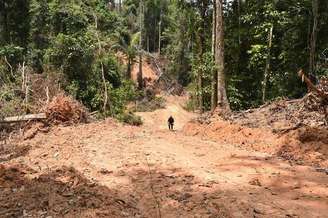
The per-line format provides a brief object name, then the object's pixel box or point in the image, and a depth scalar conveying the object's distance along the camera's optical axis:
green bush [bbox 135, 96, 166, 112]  43.00
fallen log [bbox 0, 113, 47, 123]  14.14
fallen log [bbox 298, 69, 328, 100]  11.86
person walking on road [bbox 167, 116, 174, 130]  23.86
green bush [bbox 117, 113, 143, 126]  24.16
